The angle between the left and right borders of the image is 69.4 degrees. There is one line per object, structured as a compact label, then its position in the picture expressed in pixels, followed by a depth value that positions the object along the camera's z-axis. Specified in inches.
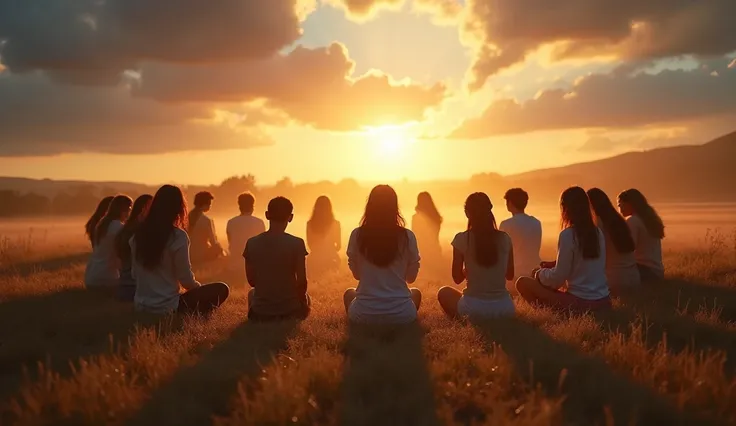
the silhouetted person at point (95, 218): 369.4
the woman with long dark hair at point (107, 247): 351.1
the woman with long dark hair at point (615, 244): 316.8
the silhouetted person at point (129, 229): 306.0
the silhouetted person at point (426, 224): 467.5
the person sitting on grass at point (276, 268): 267.9
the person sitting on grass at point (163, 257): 264.5
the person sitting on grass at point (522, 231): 358.0
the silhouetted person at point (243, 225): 439.2
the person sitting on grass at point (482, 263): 254.8
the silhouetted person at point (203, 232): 455.5
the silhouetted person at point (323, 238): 462.0
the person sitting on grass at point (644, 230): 356.8
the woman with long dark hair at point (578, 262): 272.8
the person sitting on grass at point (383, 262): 245.0
